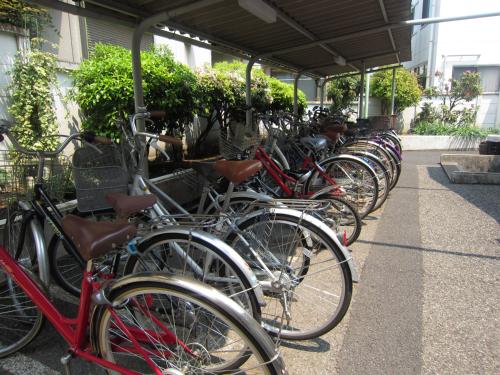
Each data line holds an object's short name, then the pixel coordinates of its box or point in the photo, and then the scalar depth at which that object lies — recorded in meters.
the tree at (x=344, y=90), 14.71
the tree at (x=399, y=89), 13.58
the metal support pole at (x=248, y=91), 5.87
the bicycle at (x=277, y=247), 2.37
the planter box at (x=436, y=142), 12.01
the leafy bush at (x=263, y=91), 8.44
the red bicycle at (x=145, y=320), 1.61
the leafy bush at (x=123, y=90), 4.88
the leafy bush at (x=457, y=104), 13.48
